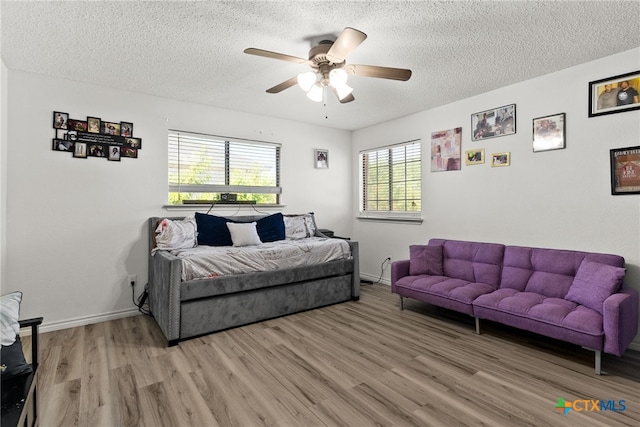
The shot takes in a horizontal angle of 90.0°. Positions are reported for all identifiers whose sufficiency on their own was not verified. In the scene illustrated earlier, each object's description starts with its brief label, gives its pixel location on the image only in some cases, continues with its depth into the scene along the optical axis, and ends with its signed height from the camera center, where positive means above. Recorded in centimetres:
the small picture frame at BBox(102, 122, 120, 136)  339 +90
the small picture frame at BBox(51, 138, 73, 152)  315 +67
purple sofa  225 -69
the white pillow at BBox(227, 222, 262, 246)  371 -25
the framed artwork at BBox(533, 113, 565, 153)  305 +79
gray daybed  282 -84
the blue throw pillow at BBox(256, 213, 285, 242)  407 -20
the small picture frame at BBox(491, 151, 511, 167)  347 +60
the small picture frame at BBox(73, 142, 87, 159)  324 +63
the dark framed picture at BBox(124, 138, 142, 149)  353 +78
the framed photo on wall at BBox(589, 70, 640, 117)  263 +102
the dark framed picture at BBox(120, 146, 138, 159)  350 +66
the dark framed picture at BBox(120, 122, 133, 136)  349 +92
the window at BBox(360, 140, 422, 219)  457 +48
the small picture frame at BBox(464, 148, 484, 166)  372 +67
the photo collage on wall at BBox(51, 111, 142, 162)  318 +77
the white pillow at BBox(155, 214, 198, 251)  337 -24
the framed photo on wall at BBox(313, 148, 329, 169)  507 +87
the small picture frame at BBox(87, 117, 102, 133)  331 +91
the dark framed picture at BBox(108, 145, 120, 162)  342 +64
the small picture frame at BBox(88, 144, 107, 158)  332 +64
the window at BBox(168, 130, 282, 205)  393 +58
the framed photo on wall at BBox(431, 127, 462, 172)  397 +82
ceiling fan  217 +108
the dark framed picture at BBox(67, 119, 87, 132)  322 +88
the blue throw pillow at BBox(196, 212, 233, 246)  370 -22
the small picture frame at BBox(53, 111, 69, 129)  315 +91
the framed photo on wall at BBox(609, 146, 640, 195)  263 +37
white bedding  297 -46
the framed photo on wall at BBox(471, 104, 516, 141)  344 +102
